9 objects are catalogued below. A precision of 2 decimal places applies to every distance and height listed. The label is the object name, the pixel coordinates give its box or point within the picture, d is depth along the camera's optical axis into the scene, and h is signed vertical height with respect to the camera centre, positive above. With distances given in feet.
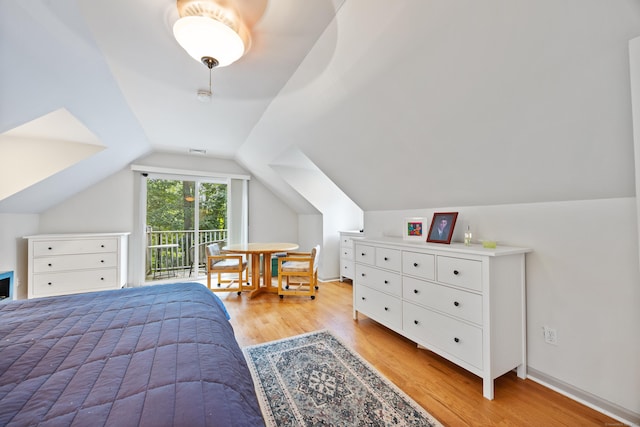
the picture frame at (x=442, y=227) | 7.32 -0.27
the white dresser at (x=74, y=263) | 10.41 -1.94
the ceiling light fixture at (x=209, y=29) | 4.27 +3.22
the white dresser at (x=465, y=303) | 5.42 -2.05
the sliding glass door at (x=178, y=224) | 14.66 -0.36
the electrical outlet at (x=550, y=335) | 5.59 -2.59
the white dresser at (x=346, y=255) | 13.99 -2.06
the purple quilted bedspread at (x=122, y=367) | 2.20 -1.65
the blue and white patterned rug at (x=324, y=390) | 4.78 -3.73
